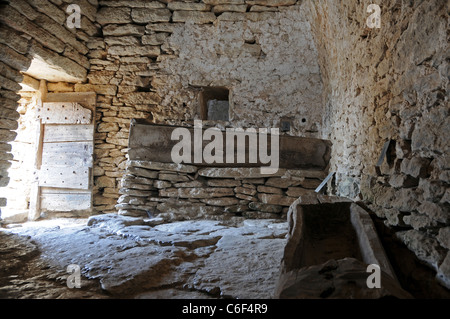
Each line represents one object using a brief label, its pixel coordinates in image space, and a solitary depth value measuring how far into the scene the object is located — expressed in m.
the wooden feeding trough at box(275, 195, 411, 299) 0.99
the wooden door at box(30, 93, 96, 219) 4.94
